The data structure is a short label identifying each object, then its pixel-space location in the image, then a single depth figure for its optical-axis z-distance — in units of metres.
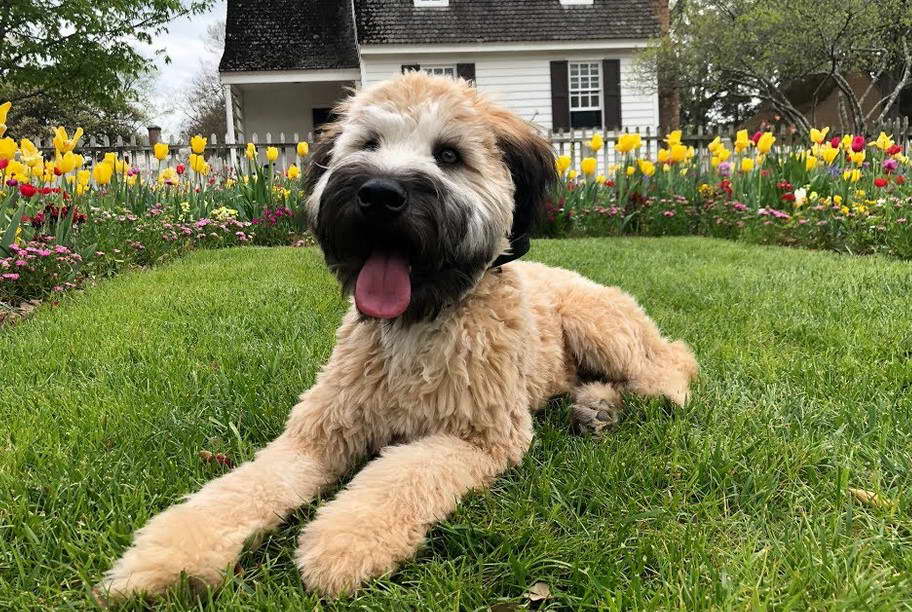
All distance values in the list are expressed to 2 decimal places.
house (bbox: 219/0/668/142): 18.91
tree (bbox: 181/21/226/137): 37.06
